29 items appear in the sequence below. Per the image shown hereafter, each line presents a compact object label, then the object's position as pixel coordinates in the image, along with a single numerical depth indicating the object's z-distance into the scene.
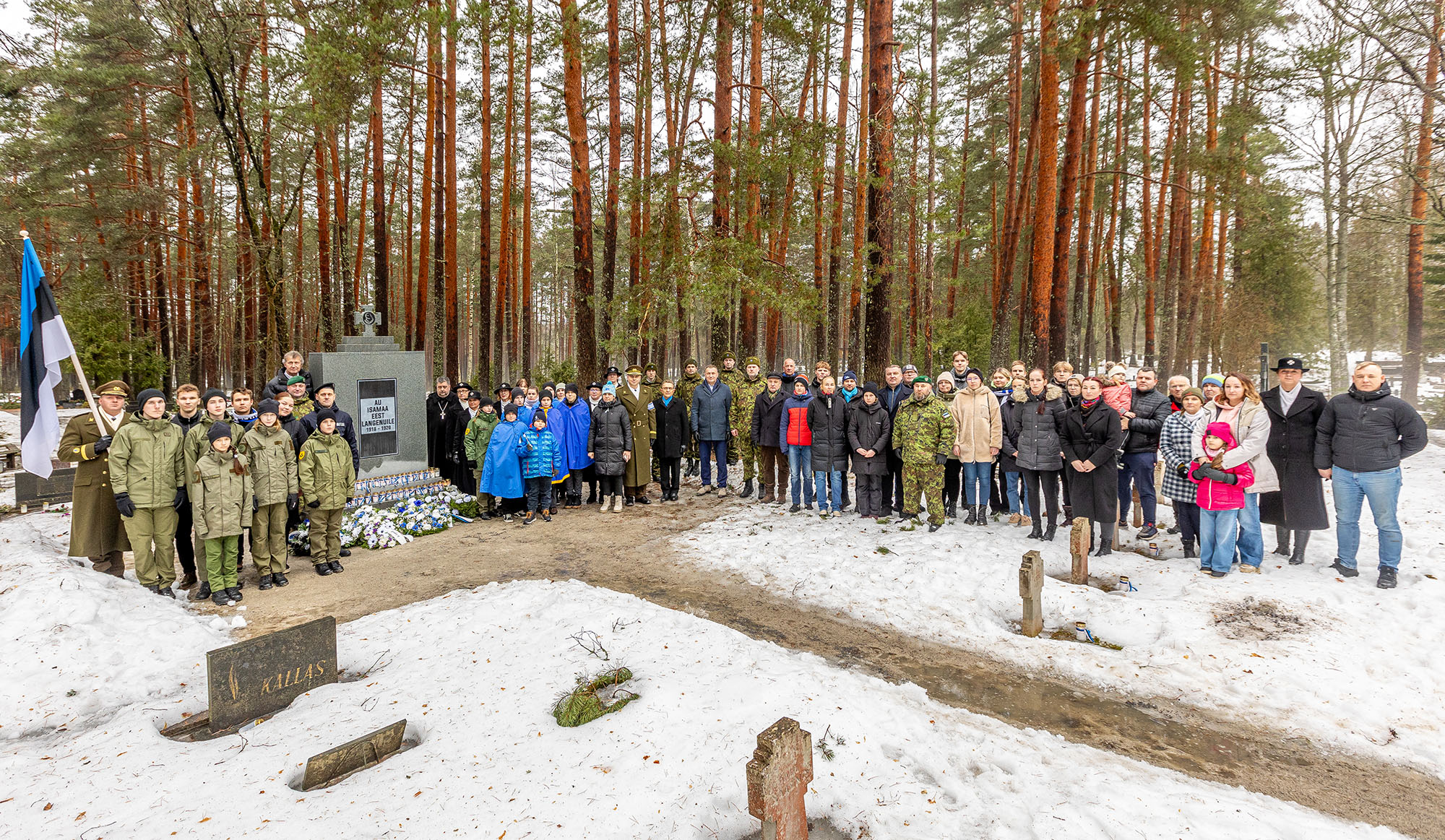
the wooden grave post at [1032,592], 4.96
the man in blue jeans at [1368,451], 5.22
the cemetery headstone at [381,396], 8.77
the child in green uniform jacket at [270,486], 5.94
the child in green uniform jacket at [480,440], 8.98
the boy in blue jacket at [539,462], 8.56
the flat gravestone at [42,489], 8.89
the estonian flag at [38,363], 5.23
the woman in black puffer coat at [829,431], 8.19
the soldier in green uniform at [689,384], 10.62
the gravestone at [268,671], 3.65
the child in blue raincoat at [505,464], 8.55
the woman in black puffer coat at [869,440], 7.86
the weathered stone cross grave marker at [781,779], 2.36
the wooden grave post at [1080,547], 5.68
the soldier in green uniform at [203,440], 5.62
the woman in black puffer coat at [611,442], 8.98
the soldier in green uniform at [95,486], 5.46
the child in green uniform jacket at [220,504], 5.50
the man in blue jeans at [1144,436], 6.79
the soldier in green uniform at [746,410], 9.66
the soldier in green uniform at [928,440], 7.43
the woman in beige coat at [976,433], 7.34
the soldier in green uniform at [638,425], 9.32
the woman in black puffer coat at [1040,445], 6.88
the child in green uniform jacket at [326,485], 6.42
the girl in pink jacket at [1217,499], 5.61
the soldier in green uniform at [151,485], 5.28
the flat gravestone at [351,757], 3.08
